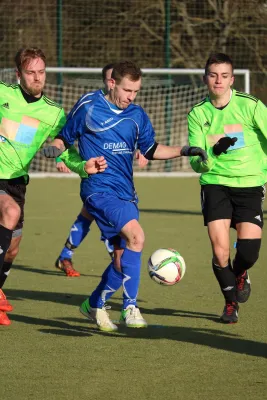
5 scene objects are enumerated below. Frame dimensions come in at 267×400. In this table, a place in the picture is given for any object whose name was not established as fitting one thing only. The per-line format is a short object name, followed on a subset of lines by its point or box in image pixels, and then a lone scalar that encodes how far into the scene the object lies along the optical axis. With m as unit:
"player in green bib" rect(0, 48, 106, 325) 13.37
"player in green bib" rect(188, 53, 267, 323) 13.27
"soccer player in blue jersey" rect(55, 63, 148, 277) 17.33
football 12.89
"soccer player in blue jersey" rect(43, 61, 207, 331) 12.31
